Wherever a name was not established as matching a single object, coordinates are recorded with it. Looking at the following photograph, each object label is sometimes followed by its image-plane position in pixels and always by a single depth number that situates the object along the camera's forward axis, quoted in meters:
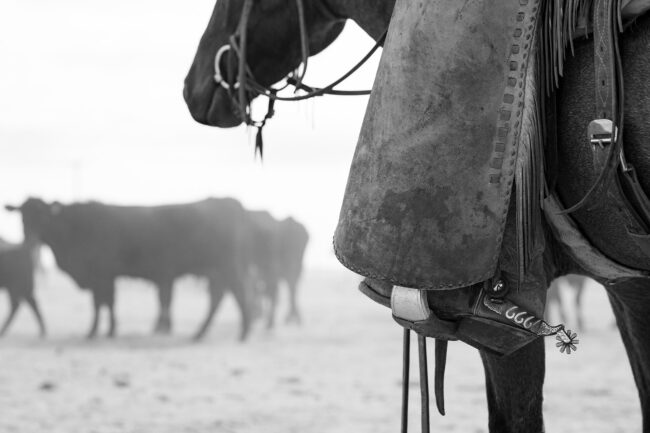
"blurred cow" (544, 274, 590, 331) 13.15
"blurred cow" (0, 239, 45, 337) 13.06
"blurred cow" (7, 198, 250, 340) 12.84
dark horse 1.58
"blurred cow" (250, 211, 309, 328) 15.12
